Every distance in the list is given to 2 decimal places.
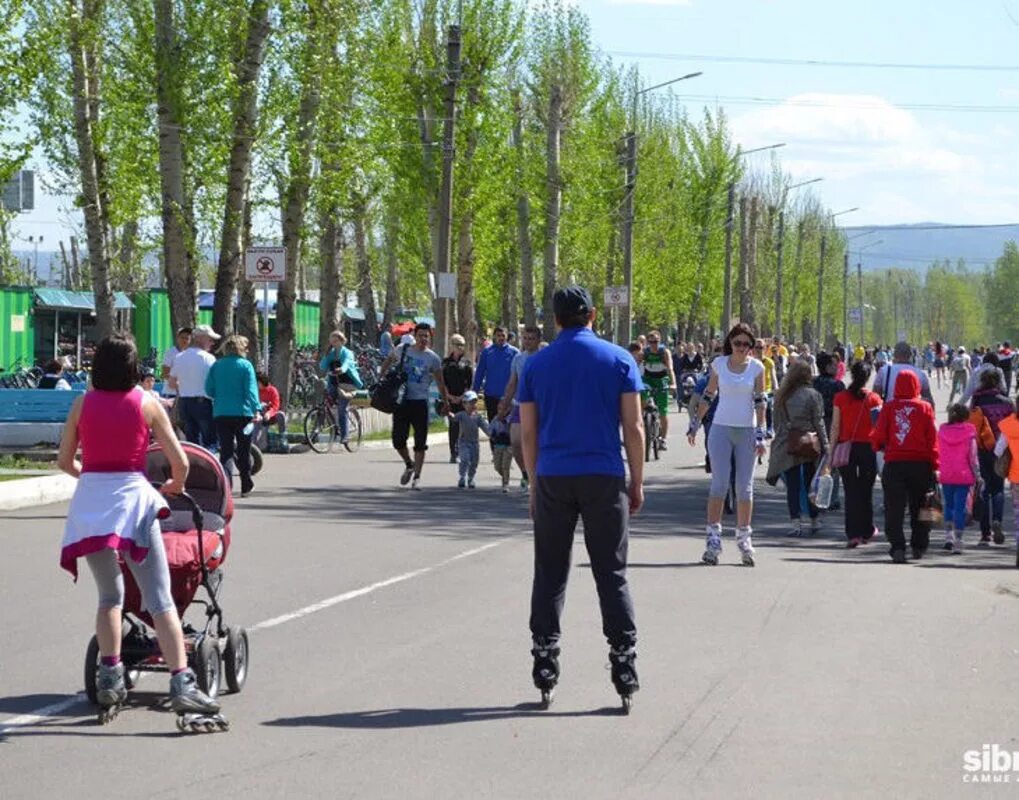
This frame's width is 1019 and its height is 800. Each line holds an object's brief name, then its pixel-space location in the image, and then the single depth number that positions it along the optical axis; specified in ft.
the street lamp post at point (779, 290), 320.42
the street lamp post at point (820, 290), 375.86
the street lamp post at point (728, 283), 247.50
